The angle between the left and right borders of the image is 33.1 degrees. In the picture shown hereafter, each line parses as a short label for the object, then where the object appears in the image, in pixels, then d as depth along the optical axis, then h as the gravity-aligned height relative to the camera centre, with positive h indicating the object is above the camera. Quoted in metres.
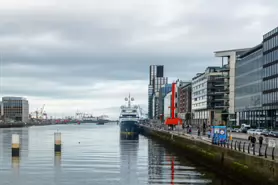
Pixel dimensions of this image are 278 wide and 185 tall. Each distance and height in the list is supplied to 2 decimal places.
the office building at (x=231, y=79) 149.25 +12.53
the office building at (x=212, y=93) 169.18 +8.91
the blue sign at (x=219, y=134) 50.81 -1.87
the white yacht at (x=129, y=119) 131.00 -0.77
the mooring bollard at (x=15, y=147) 55.97 -3.81
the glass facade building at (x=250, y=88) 119.06 +8.15
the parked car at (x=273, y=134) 76.44 -2.76
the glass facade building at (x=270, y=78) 105.38 +9.18
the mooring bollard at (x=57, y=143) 62.63 -3.67
